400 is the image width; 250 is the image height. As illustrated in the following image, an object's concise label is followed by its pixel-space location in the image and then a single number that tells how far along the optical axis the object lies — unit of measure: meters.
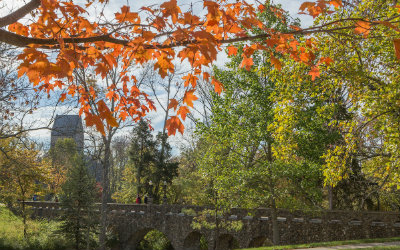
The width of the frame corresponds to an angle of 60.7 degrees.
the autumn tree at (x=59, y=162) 34.00
